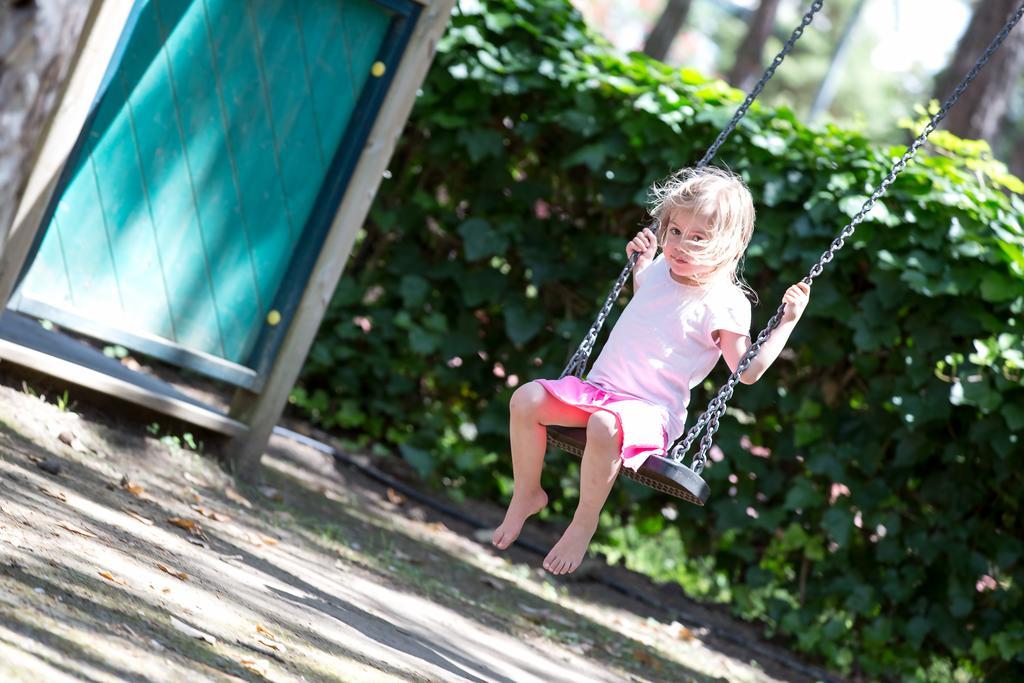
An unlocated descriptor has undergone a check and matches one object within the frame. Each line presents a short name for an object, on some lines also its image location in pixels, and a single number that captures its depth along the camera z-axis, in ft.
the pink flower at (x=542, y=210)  46.06
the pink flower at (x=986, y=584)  38.91
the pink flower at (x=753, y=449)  42.40
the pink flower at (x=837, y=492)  40.52
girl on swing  26.23
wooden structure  33.42
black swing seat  24.20
